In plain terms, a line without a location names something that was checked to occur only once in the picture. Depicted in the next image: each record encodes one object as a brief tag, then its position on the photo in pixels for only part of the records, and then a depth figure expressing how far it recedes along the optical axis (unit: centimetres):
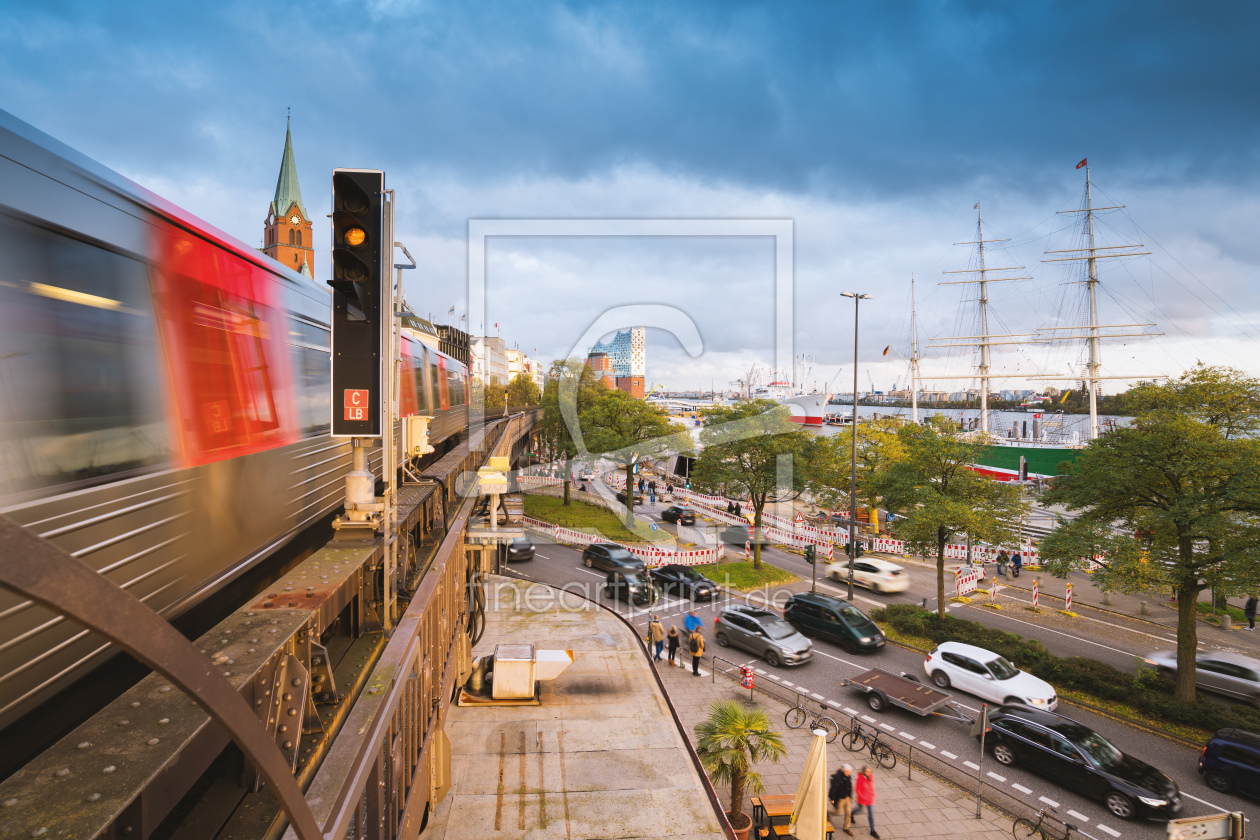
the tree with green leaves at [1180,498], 1216
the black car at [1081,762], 984
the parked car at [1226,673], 1363
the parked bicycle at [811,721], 1248
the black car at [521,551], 2534
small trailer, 1286
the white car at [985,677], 1351
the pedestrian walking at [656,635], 1672
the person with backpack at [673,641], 1644
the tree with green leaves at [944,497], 1764
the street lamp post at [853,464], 2123
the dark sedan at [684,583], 2103
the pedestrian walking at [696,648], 1562
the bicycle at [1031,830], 904
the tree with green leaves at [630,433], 3256
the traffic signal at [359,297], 421
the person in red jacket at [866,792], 980
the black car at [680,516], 3234
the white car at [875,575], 2259
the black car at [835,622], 1695
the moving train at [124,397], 264
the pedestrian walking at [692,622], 1695
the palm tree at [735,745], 958
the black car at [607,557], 2334
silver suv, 1594
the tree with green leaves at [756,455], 2481
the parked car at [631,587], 2080
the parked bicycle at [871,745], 1164
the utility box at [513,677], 1302
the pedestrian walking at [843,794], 1008
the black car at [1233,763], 1034
